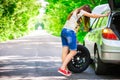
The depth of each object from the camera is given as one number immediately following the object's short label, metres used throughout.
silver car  5.94
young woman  6.25
